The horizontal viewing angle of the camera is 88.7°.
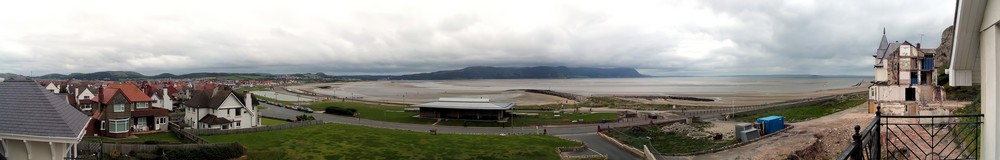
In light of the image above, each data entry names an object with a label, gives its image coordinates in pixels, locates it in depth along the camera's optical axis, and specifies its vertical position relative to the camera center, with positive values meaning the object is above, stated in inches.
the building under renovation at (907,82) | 1357.0 -8.8
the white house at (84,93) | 1609.5 -37.4
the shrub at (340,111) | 2306.0 -138.7
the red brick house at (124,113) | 1222.3 -80.8
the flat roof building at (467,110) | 1979.6 -117.2
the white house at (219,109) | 1487.5 -85.7
